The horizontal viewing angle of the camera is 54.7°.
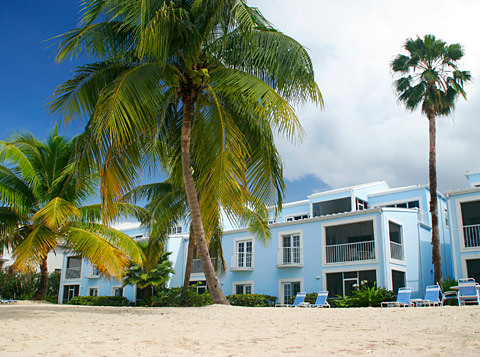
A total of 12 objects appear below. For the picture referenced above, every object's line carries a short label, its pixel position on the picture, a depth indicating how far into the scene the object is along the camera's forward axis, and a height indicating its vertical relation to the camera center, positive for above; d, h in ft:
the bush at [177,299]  64.34 -1.86
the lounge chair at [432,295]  49.42 -0.65
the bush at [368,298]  60.90 -1.25
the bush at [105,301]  92.12 -3.06
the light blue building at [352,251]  69.21 +5.98
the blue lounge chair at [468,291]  45.24 -0.16
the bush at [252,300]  74.08 -2.05
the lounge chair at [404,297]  53.01 -0.96
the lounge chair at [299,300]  66.09 -1.78
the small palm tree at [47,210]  43.21 +7.56
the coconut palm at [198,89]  33.53 +15.20
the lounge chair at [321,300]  62.94 -1.67
